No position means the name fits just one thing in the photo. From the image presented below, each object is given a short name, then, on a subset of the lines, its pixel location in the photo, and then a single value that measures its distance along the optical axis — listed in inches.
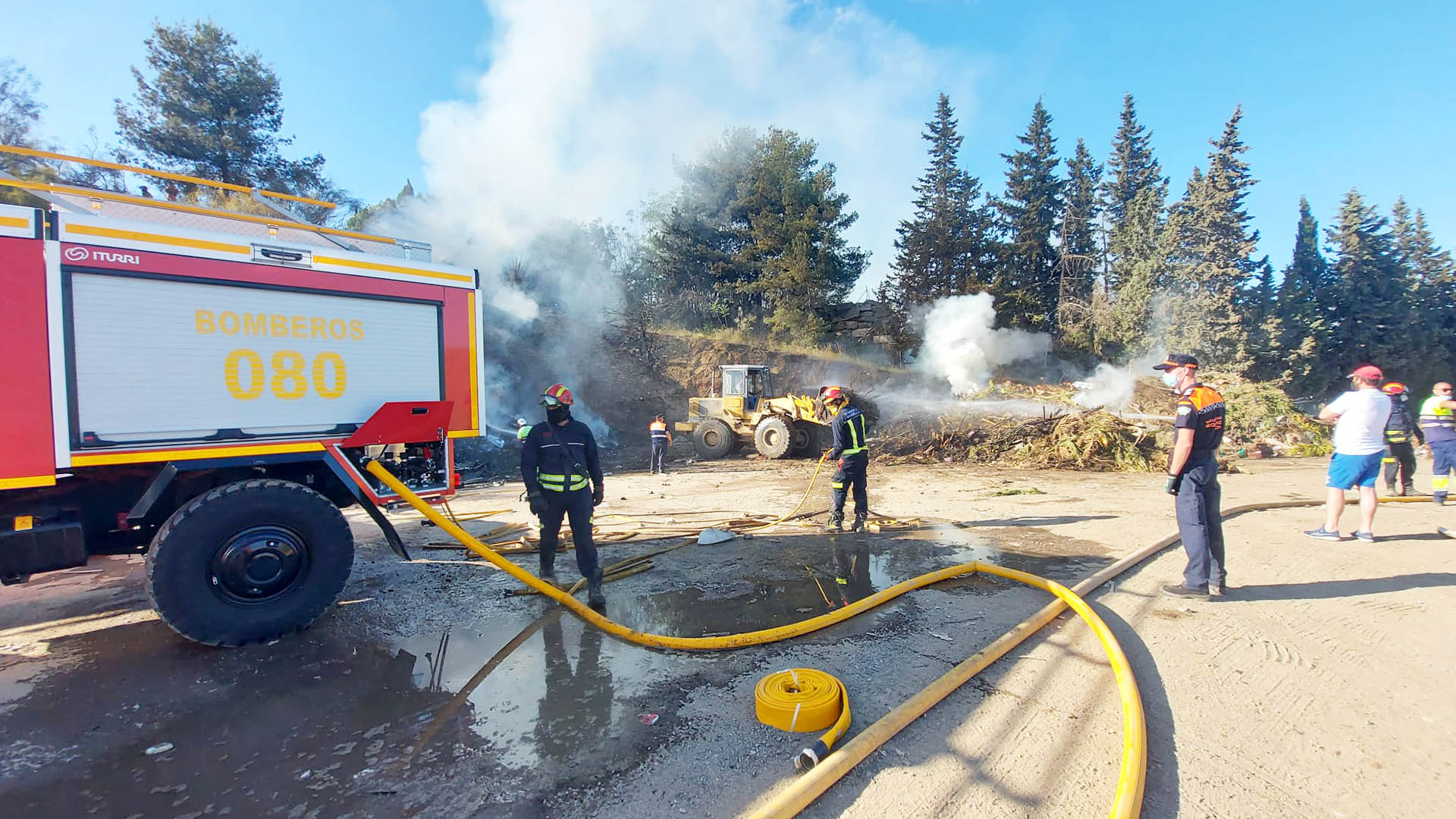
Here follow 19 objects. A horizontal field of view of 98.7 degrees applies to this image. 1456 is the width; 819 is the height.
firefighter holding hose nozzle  267.6
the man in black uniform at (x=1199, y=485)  174.2
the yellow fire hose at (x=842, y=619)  88.4
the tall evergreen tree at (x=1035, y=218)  1278.3
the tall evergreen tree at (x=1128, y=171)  1369.3
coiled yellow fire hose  109.3
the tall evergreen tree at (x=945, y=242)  1231.5
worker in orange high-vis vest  517.3
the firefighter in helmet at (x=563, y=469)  188.1
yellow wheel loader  595.8
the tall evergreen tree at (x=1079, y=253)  1224.8
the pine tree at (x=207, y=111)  825.2
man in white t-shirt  221.0
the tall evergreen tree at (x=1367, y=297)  1189.1
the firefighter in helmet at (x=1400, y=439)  301.7
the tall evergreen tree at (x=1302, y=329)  1047.6
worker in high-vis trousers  294.7
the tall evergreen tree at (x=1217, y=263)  990.4
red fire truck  139.3
